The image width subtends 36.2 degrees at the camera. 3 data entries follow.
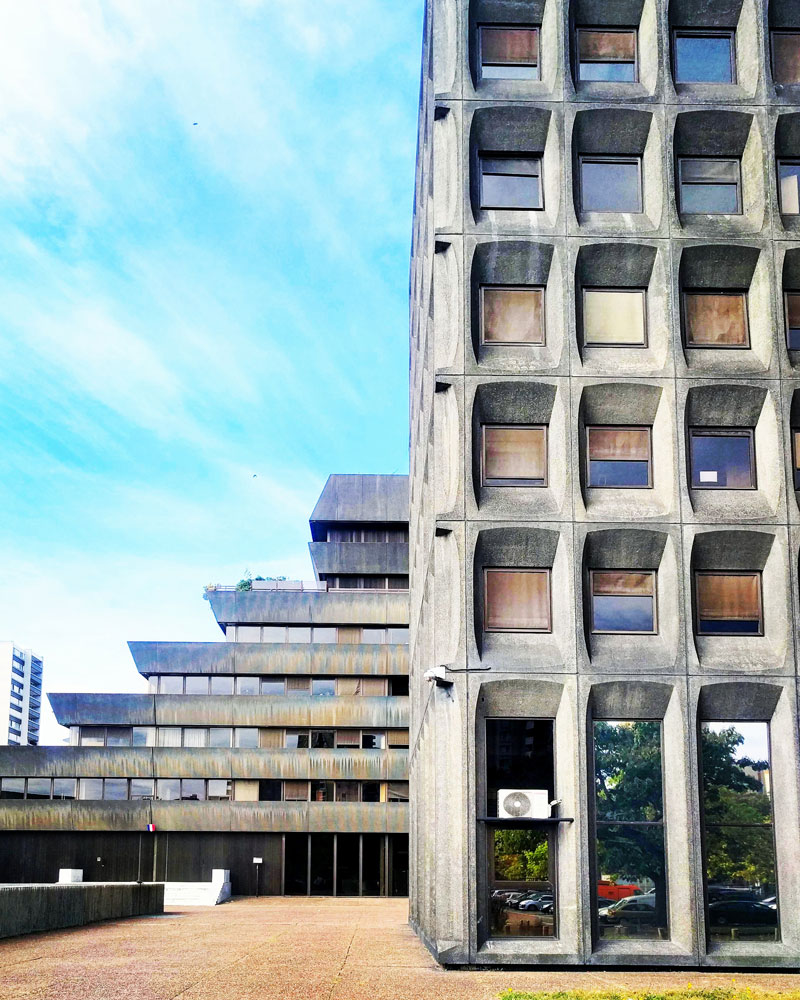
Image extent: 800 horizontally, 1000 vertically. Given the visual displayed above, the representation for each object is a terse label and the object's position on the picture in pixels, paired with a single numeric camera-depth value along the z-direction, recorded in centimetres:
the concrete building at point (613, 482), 2359
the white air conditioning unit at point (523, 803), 2366
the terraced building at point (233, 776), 5928
